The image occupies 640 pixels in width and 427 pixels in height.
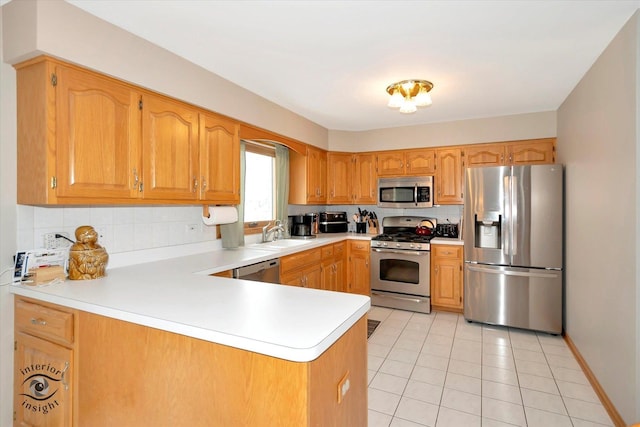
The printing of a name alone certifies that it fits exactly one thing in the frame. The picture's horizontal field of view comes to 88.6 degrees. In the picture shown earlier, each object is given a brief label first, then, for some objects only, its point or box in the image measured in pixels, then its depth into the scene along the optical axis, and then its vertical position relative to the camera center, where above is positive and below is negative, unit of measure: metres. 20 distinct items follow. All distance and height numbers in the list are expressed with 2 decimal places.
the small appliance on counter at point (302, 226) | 4.10 -0.19
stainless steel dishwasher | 2.53 -0.50
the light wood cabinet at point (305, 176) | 4.14 +0.44
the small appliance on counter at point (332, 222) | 4.62 -0.15
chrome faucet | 3.62 -0.23
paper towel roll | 2.77 -0.04
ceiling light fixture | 2.73 +1.02
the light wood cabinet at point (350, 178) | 4.59 +0.47
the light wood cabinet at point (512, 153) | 3.67 +0.68
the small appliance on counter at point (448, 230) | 4.24 -0.25
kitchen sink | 3.26 -0.35
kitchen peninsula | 1.04 -0.53
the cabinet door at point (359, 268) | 4.30 -0.75
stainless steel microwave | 4.20 +0.25
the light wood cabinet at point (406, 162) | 4.22 +0.65
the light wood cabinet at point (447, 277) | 3.83 -0.77
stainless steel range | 3.92 -0.72
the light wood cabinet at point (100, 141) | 1.66 +0.41
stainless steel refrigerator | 3.20 -0.36
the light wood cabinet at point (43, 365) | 1.54 -0.77
